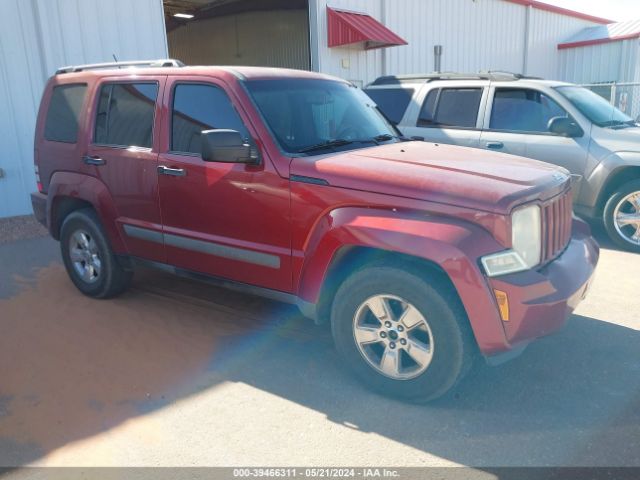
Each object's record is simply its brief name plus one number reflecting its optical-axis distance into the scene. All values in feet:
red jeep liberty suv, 9.59
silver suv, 20.43
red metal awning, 37.27
